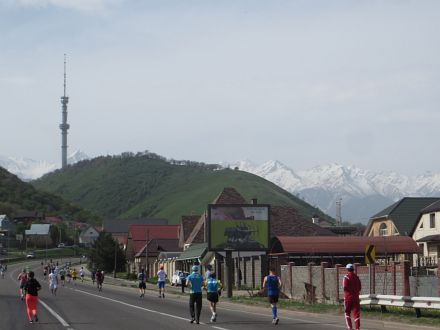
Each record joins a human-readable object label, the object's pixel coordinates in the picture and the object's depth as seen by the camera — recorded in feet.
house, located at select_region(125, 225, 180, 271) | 368.89
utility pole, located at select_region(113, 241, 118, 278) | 318.61
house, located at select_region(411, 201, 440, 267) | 194.18
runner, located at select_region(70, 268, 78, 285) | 252.69
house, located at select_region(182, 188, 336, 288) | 169.27
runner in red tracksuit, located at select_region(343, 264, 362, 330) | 65.57
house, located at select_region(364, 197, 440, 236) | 229.66
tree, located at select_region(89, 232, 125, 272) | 339.36
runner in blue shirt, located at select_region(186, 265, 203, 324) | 77.29
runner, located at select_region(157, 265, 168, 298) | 143.33
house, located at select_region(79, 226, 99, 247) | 647.88
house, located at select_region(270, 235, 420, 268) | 159.74
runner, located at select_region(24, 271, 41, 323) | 79.20
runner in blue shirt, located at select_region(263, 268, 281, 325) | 80.79
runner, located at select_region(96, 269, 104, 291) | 180.02
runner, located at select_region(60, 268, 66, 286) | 249.47
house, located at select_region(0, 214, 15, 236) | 605.73
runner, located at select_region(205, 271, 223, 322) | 79.98
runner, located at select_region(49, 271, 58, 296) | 152.35
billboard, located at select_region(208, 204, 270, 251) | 153.38
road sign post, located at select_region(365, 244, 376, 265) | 96.12
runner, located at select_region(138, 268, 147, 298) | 147.33
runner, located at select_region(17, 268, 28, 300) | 108.52
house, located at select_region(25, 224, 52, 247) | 604.49
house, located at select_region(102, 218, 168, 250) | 568.28
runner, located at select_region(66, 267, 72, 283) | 262.06
